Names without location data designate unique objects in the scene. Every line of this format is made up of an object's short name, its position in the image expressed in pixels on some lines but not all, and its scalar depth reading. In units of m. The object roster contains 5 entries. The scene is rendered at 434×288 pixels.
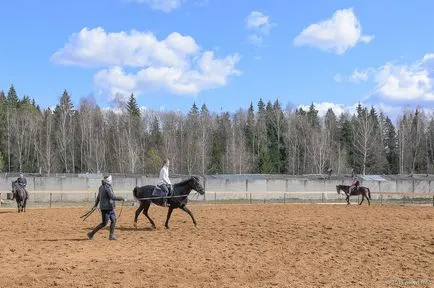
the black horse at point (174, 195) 17.34
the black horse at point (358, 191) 32.31
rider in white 17.33
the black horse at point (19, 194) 24.48
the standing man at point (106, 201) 14.17
